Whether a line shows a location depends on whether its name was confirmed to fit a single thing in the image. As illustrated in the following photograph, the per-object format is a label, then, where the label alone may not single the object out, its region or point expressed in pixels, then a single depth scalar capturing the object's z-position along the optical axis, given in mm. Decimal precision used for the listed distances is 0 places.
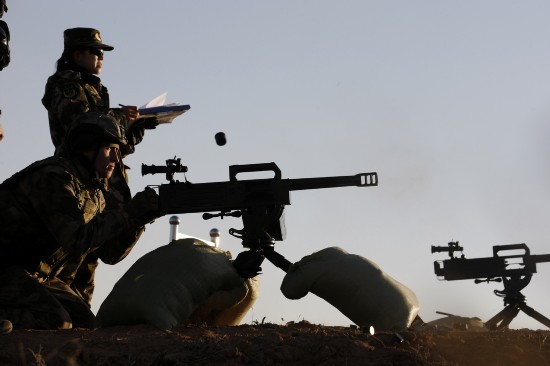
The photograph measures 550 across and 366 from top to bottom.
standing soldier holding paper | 14724
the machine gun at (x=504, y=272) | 25743
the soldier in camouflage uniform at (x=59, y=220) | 12563
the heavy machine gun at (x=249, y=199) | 13936
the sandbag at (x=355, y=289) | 12740
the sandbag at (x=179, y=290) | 12262
